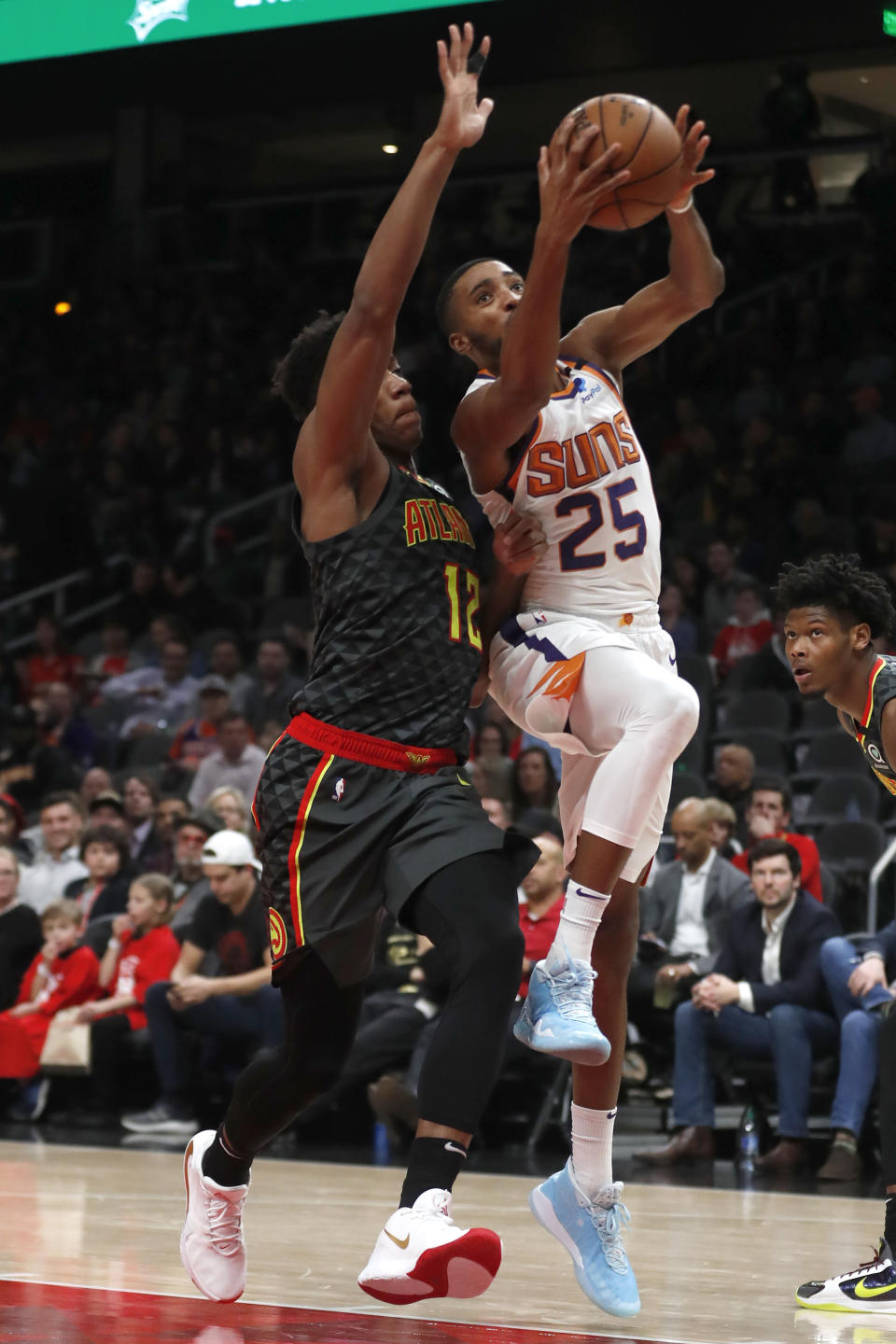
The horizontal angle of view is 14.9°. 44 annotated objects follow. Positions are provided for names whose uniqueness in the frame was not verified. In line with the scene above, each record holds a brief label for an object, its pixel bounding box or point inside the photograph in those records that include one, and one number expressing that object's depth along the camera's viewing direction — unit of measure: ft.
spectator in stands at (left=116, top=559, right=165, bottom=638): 87.78
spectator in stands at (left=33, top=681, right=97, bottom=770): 78.09
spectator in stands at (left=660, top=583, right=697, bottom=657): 68.63
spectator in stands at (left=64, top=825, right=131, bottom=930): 58.79
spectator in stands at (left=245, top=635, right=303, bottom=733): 73.27
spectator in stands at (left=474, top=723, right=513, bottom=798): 58.60
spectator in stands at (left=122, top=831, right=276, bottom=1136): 51.49
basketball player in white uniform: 23.87
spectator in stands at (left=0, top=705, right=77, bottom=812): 74.46
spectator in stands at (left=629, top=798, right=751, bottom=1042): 49.77
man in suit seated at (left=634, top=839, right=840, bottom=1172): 46.45
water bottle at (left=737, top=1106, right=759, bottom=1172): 47.50
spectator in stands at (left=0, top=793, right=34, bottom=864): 63.81
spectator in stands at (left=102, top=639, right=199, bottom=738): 77.99
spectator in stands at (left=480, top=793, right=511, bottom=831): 53.92
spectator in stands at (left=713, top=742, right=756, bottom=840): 57.60
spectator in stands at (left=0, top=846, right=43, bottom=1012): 58.60
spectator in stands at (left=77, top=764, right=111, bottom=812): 69.25
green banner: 57.60
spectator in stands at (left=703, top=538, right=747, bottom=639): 70.35
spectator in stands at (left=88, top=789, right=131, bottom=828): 64.10
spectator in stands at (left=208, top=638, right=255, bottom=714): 76.18
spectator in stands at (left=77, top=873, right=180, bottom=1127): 54.54
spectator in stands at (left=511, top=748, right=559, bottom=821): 57.50
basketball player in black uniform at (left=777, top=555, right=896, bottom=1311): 25.46
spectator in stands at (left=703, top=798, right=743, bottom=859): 52.63
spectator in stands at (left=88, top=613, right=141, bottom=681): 84.78
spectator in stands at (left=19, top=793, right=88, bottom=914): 62.38
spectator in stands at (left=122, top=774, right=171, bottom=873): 65.15
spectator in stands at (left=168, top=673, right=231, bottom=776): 72.12
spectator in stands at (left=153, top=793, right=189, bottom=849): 62.28
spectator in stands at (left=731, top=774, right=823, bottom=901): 52.97
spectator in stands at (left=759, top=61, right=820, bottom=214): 87.93
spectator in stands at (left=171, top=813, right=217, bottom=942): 57.93
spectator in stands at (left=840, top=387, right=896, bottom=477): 74.75
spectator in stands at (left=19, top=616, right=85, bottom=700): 86.35
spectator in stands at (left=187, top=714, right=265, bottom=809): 65.96
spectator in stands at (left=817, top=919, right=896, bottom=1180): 44.75
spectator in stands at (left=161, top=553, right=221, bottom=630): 85.59
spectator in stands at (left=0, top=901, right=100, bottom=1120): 55.93
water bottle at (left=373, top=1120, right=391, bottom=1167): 48.06
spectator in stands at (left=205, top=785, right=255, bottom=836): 58.17
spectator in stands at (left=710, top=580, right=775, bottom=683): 68.01
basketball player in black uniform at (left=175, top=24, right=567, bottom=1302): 21.42
